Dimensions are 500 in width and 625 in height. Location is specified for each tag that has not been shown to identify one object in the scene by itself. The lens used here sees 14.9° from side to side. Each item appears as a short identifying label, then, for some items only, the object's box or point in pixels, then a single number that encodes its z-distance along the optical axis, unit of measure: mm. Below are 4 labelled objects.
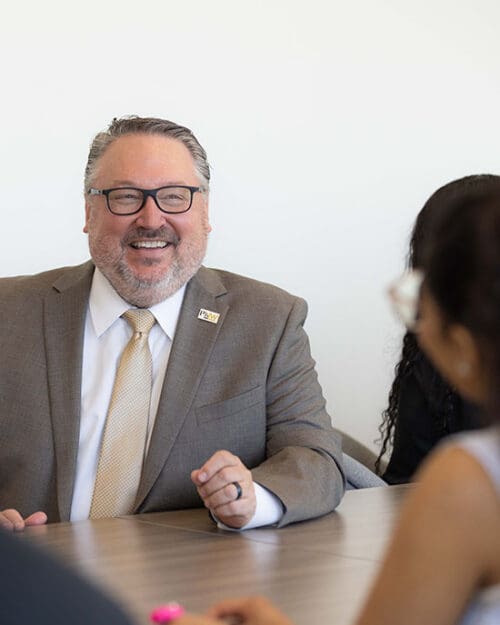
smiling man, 2118
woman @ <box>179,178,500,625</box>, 1110
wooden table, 1658
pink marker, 1539
